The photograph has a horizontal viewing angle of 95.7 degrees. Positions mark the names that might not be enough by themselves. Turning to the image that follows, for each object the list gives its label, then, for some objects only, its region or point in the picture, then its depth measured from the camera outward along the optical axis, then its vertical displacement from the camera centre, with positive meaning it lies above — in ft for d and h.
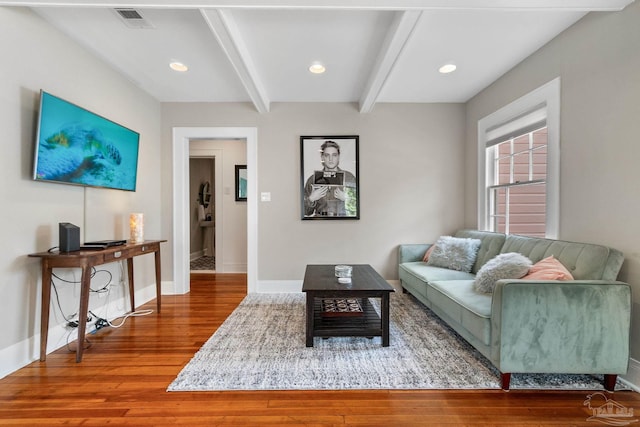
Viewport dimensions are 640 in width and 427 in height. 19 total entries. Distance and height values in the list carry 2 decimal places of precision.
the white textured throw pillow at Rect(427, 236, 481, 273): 10.30 -1.53
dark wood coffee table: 7.43 -2.87
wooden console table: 6.76 -1.54
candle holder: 9.65 -0.58
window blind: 8.72 +2.92
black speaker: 7.07 -0.68
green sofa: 5.57 -2.23
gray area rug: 5.95 -3.53
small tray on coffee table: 8.10 -2.81
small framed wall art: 16.97 +1.67
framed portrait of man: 12.83 +1.47
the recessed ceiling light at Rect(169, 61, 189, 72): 9.35 +4.73
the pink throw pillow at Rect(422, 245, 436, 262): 11.74 -1.75
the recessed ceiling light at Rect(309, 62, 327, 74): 9.37 +4.76
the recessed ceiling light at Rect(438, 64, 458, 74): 9.47 +4.80
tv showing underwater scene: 6.93 +1.74
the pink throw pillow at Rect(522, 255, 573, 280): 6.31 -1.33
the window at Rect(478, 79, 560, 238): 8.17 +1.60
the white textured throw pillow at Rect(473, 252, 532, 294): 7.20 -1.48
